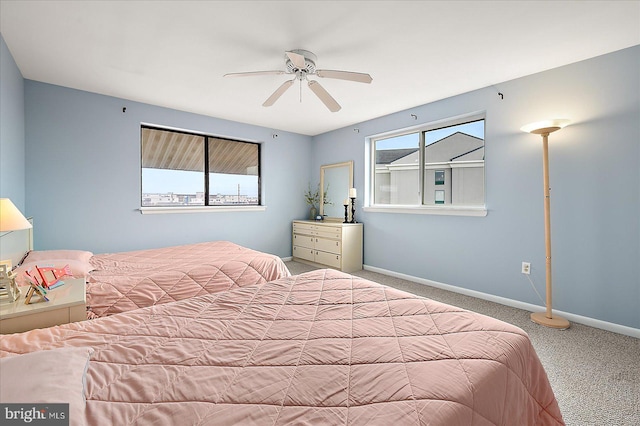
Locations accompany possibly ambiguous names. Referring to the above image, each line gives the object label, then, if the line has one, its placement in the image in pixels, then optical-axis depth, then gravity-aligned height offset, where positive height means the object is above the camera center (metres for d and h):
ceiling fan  2.27 +1.15
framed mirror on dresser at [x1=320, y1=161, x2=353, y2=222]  5.03 +0.45
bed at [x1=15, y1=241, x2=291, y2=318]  1.96 -0.48
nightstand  1.33 -0.47
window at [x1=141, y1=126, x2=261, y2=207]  4.08 +0.69
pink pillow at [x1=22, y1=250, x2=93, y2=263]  2.39 -0.36
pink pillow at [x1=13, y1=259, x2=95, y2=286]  2.05 -0.38
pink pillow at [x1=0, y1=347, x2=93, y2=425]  0.65 -0.41
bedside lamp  1.46 -0.06
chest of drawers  4.46 -0.52
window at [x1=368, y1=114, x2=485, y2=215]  3.56 +0.65
